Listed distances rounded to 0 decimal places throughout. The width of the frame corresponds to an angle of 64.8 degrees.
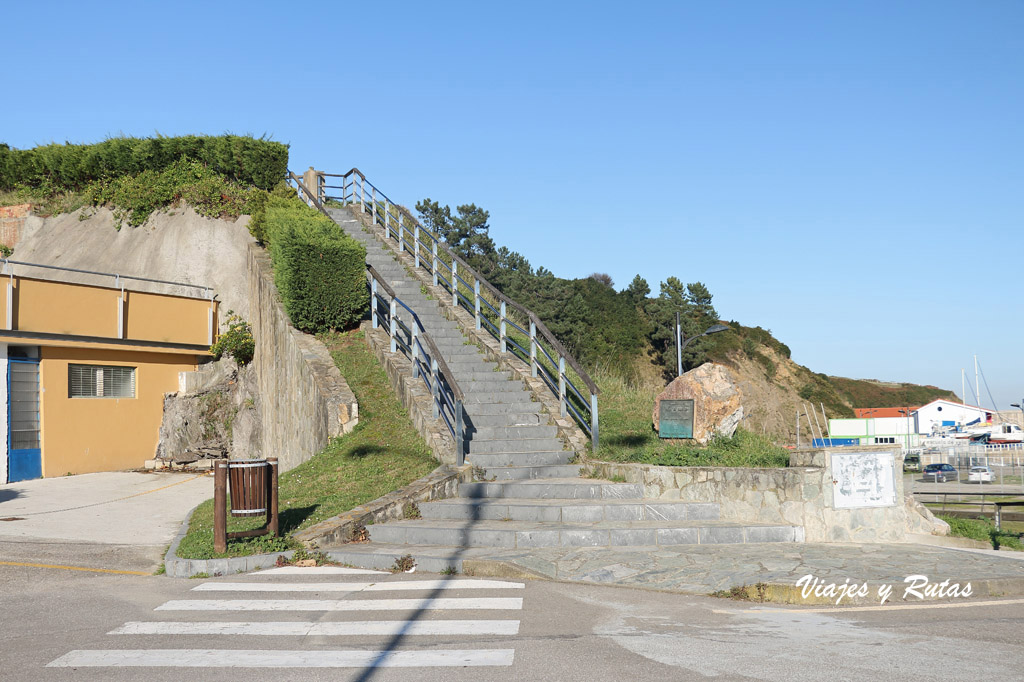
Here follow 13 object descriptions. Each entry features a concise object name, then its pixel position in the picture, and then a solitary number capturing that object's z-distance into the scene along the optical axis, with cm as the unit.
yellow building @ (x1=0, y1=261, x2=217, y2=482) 1855
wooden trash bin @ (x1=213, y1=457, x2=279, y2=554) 887
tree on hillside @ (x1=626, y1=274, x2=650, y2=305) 6725
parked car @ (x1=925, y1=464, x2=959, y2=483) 4143
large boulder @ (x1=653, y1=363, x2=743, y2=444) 1252
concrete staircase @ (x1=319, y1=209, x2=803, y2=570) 925
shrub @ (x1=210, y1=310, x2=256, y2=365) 2211
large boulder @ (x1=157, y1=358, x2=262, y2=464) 2086
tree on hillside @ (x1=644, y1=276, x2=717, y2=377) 5766
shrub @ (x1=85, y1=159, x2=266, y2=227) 2590
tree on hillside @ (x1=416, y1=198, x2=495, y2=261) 5697
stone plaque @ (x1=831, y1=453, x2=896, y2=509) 961
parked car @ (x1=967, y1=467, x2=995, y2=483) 3881
